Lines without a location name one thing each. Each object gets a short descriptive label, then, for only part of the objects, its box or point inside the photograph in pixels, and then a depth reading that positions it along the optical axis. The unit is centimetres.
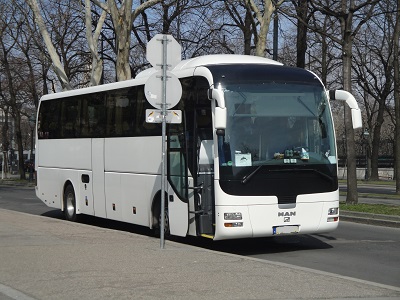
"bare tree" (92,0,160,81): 2392
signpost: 1092
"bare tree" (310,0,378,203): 2009
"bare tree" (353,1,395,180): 4109
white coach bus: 1108
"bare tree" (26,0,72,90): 2570
